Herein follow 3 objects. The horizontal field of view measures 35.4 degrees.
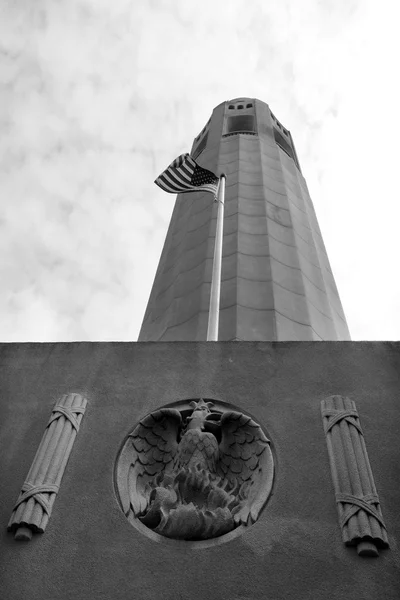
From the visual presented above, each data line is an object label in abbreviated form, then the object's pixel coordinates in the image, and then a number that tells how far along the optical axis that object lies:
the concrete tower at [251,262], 13.86
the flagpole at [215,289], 10.19
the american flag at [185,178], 14.33
